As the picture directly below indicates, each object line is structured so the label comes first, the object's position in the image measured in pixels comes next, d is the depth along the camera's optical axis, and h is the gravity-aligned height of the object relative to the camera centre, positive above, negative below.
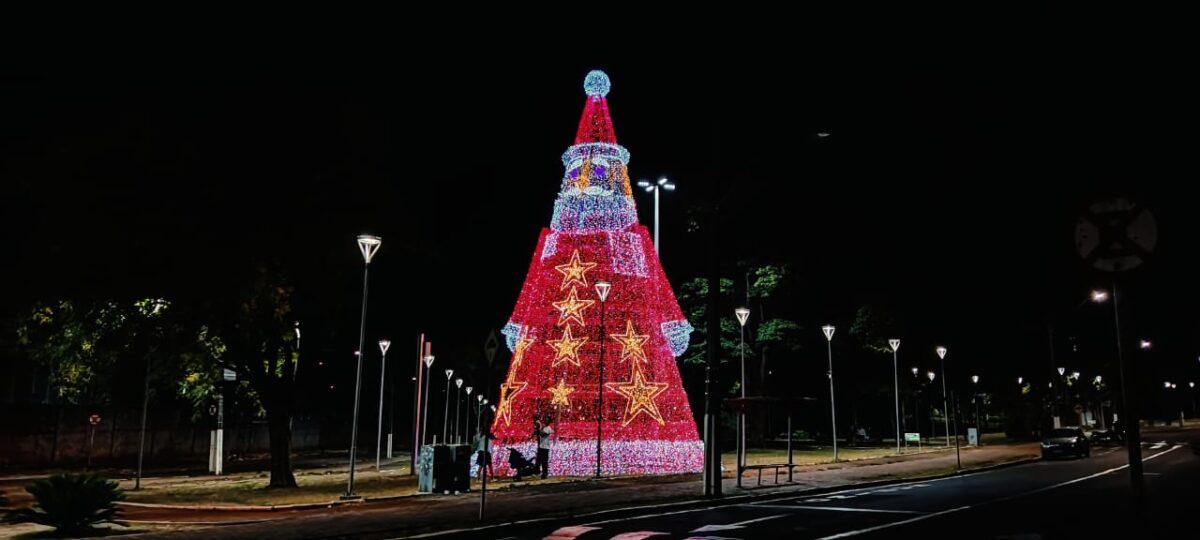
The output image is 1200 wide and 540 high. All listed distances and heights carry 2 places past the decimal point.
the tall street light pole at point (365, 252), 18.67 +3.33
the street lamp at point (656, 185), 22.94 +5.89
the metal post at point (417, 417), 24.75 -0.46
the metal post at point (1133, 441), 5.32 -0.25
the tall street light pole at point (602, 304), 22.72 +2.63
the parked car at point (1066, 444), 33.72 -1.75
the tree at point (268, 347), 20.75 +1.43
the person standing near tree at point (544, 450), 23.98 -1.38
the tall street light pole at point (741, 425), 21.75 -0.68
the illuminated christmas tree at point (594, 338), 24.56 +1.82
